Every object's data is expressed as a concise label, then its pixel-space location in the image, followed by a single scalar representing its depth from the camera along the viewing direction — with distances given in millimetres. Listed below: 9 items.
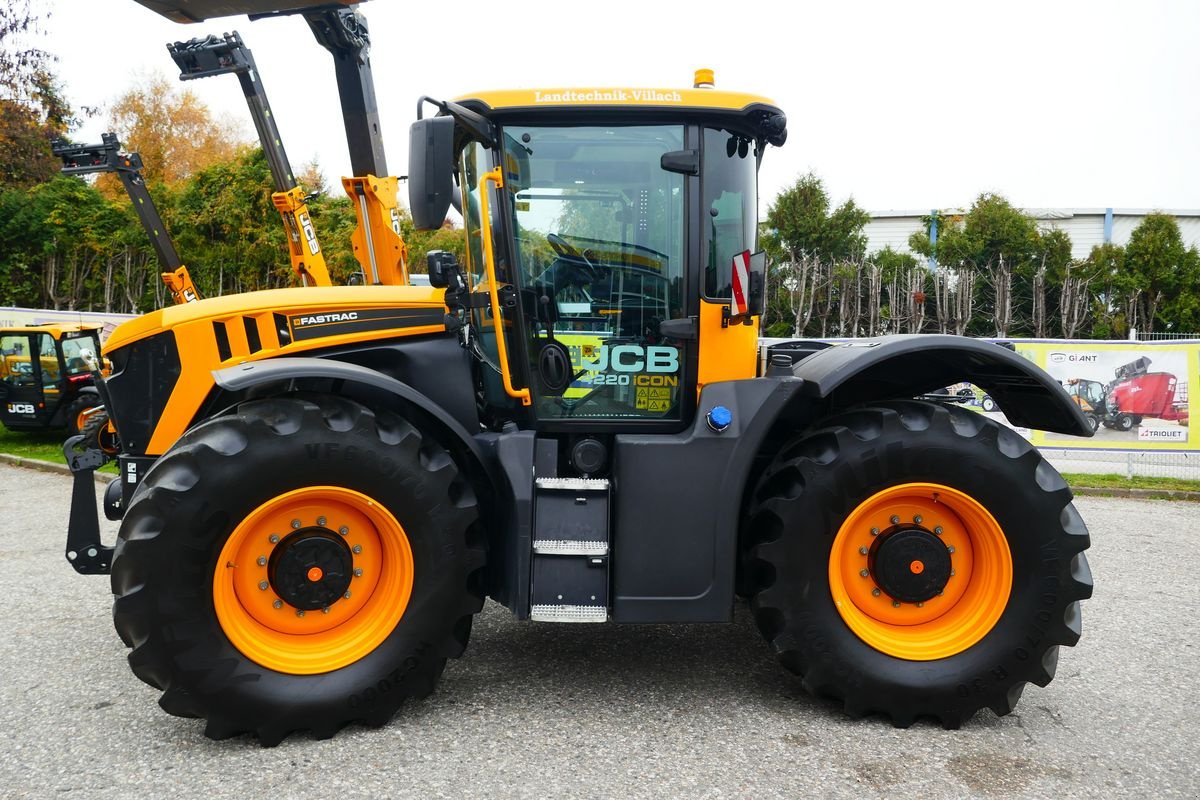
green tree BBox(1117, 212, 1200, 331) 29281
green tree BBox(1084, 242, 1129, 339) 29594
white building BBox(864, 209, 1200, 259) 41531
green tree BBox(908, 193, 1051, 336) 30062
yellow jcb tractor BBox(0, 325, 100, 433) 13547
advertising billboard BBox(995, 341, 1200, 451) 10430
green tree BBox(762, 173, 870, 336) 30953
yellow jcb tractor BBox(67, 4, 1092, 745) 3545
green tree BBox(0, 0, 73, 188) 21000
